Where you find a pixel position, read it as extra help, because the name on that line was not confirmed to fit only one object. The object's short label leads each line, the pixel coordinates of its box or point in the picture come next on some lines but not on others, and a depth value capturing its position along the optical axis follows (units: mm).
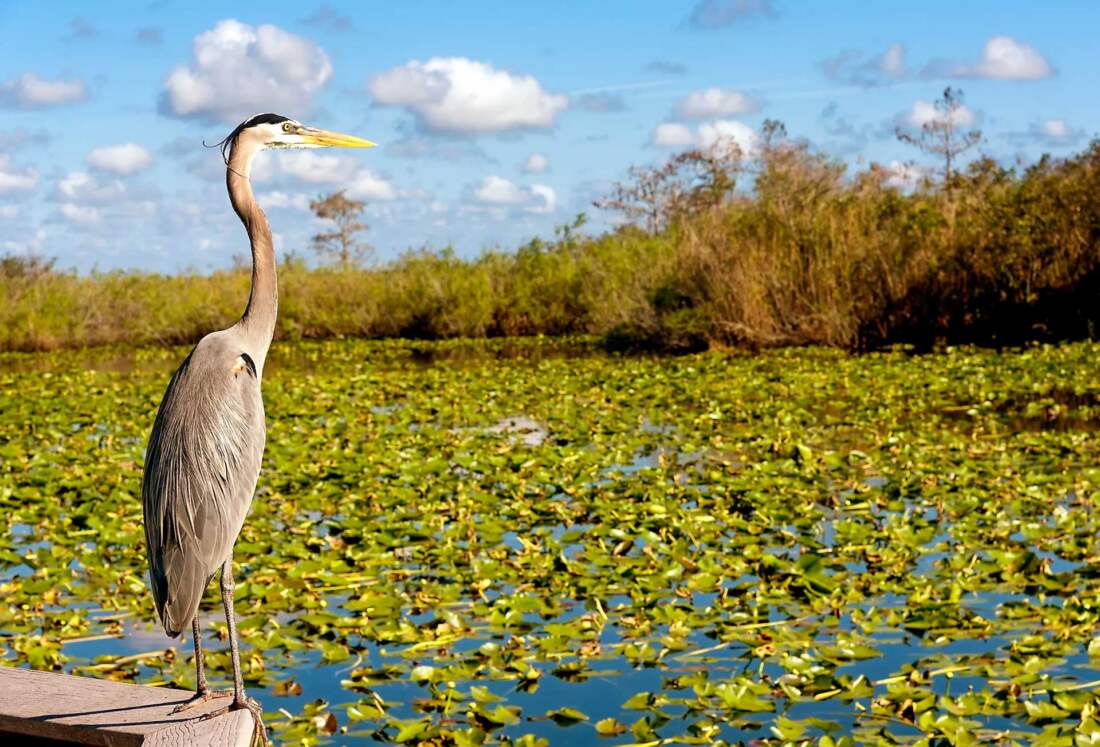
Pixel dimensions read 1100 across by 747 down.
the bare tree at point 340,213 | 38875
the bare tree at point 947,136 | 28328
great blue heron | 2881
